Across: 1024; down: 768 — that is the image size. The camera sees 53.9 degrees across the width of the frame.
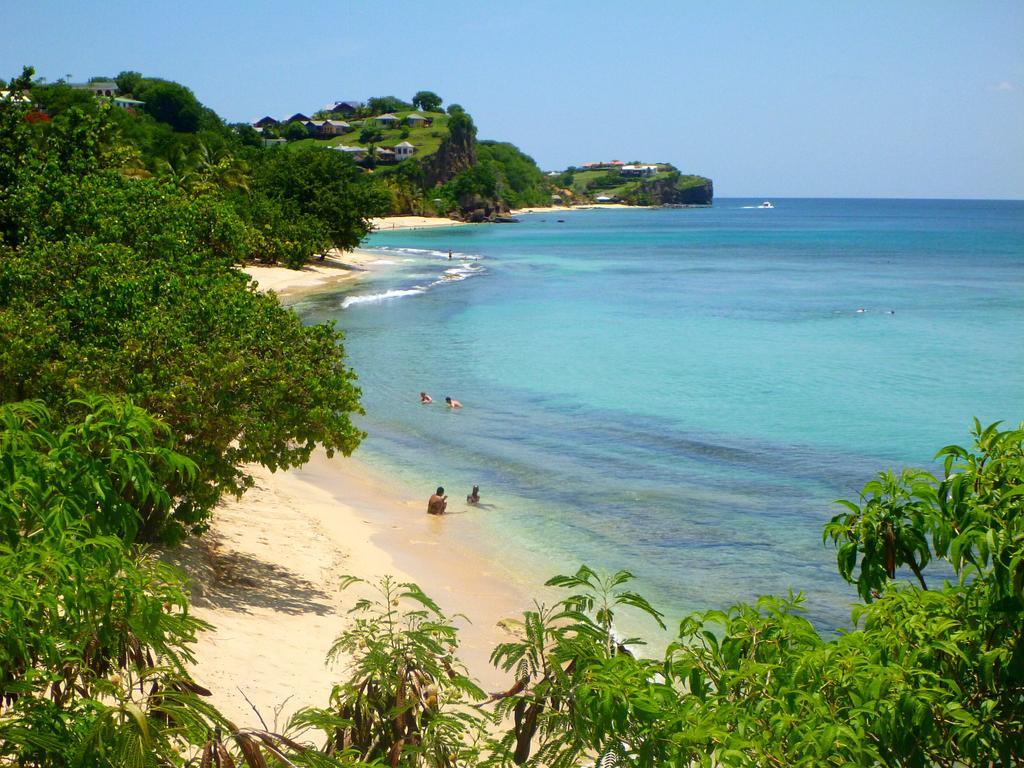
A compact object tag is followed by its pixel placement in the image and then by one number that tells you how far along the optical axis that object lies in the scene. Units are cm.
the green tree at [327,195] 6397
